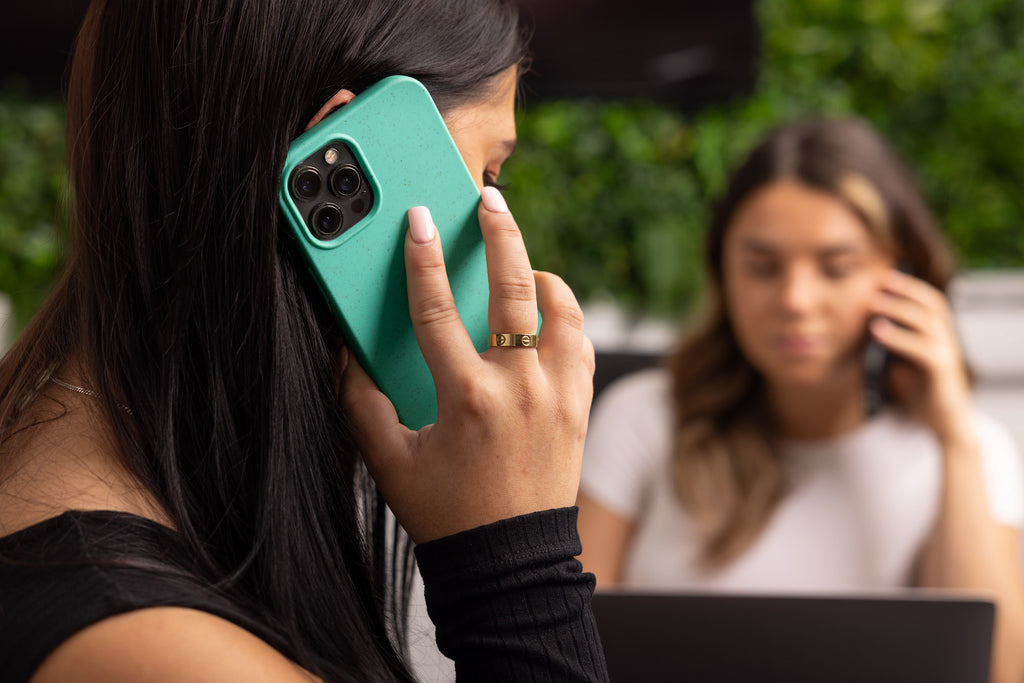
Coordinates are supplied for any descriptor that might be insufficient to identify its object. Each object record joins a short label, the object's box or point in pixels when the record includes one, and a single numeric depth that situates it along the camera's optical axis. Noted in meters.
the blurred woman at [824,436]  1.45
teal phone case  0.57
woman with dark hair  0.55
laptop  0.80
